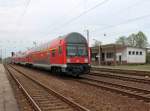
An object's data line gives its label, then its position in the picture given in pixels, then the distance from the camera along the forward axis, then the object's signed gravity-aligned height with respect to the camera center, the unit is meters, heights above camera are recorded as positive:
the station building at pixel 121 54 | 56.31 +1.47
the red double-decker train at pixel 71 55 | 21.38 +0.55
